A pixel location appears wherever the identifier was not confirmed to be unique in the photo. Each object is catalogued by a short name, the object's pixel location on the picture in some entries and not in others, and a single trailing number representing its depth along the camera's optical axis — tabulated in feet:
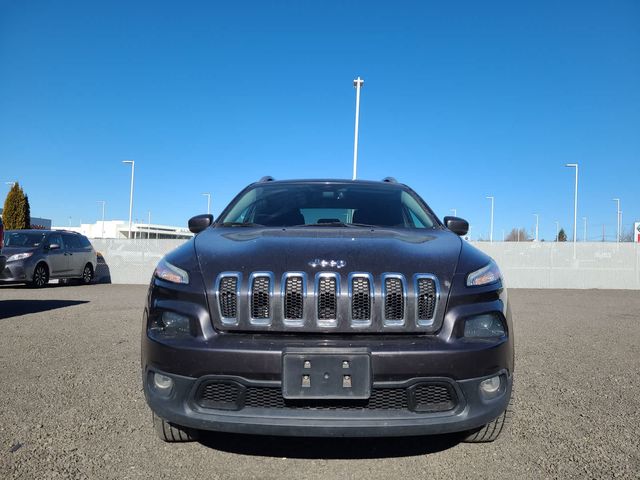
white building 269.64
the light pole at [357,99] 61.72
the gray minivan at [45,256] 42.06
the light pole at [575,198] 108.68
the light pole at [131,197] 120.65
